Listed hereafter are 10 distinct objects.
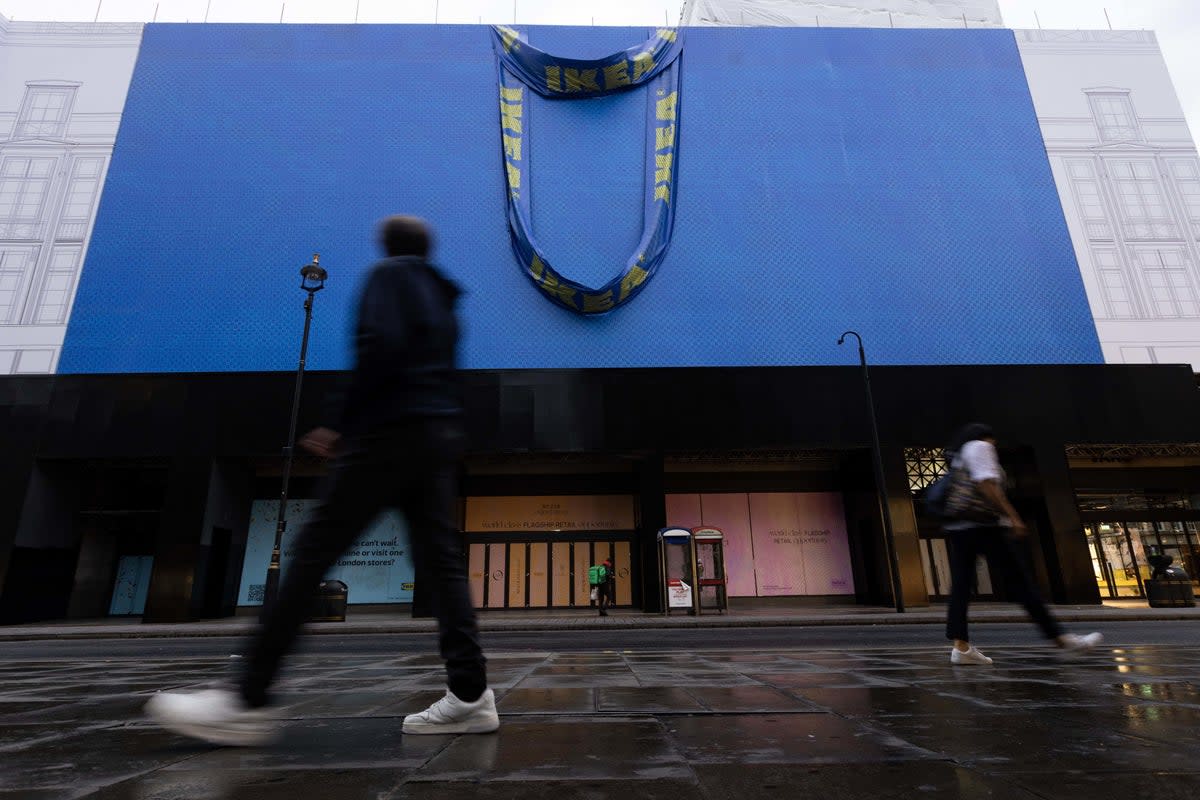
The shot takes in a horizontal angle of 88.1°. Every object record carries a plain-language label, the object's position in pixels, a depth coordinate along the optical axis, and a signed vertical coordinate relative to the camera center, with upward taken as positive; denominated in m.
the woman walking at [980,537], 4.71 +0.34
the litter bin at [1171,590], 15.27 -0.27
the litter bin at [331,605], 16.11 -0.23
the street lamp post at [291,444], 13.98 +3.76
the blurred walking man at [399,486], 2.31 +0.41
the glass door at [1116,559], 20.58 +0.68
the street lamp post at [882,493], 16.77 +2.43
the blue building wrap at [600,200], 19.34 +12.46
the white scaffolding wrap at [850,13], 25.67 +23.19
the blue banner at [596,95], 19.20 +15.13
